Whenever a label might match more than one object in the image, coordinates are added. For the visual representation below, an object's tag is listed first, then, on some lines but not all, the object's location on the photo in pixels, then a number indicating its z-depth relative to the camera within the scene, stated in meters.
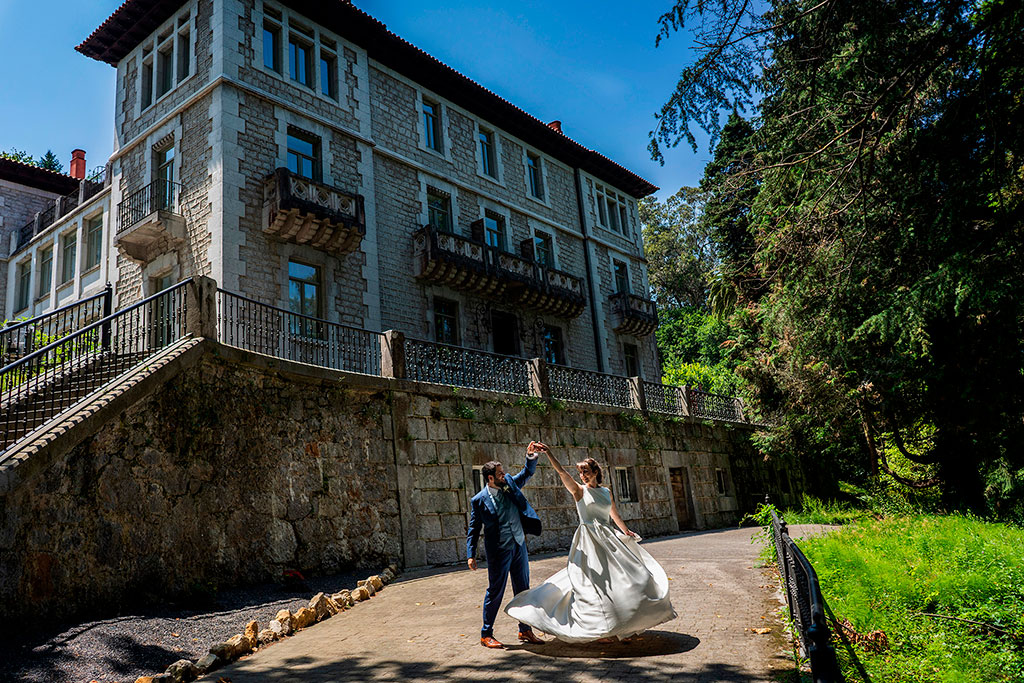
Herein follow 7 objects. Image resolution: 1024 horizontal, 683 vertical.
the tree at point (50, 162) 39.86
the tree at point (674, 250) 40.50
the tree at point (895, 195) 8.33
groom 6.03
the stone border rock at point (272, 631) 5.64
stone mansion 15.56
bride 5.43
